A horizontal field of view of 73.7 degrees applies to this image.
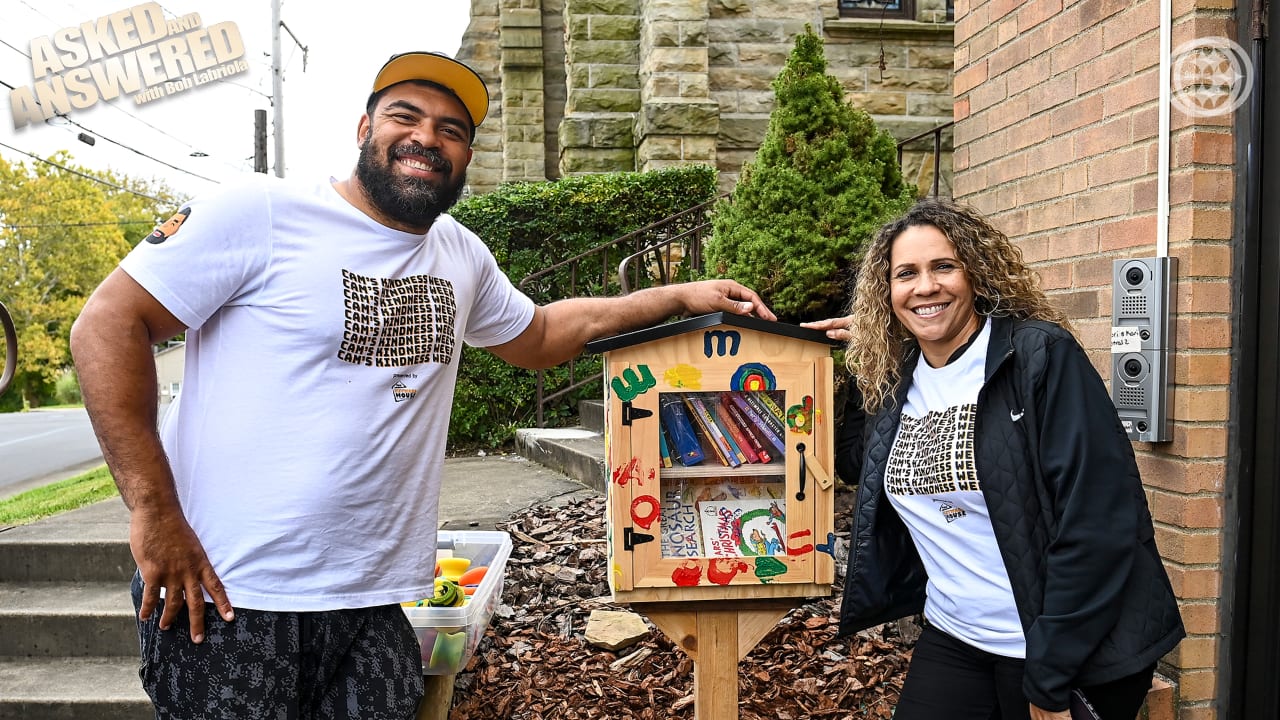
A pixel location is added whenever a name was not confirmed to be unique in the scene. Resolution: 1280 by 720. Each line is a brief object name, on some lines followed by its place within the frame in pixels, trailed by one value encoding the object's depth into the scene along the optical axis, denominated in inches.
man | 70.9
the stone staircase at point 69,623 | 146.9
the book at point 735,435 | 92.6
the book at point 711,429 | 92.3
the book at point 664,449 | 91.3
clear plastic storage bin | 113.8
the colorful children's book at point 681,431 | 91.8
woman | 67.8
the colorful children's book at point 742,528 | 90.5
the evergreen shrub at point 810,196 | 151.6
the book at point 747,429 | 92.4
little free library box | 86.4
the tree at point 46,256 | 1483.8
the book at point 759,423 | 91.8
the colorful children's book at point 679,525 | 90.2
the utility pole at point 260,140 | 817.5
